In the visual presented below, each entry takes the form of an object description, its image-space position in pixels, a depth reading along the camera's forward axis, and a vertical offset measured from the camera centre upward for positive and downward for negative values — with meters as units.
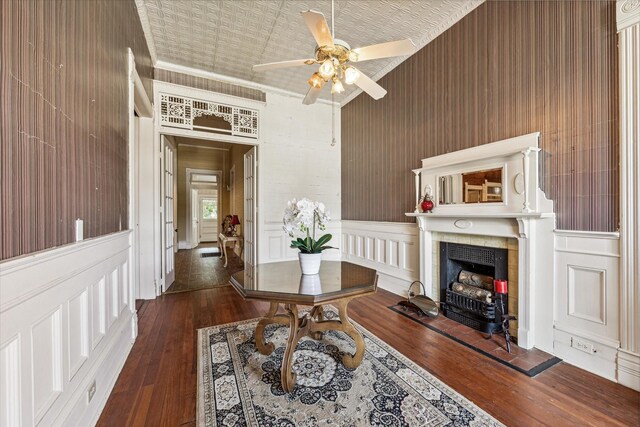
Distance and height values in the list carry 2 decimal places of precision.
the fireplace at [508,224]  2.16 -0.12
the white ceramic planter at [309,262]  1.97 -0.37
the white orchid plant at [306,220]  1.91 -0.06
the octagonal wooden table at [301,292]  1.58 -0.49
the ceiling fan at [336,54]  1.80 +1.17
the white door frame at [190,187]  8.35 +0.85
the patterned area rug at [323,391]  1.46 -1.14
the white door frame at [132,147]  2.35 +0.62
